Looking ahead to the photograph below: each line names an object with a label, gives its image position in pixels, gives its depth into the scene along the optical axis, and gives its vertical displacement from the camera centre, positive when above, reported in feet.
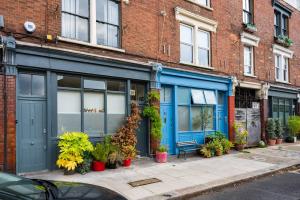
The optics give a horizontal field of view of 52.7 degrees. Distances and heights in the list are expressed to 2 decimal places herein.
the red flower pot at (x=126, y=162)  33.24 -5.80
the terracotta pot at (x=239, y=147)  48.49 -6.02
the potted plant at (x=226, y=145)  44.09 -5.19
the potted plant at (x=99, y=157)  30.68 -4.79
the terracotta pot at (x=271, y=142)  56.46 -6.11
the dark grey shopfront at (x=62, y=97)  28.58 +1.34
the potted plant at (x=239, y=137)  48.49 -4.48
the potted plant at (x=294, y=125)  60.79 -3.18
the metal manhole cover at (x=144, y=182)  26.02 -6.39
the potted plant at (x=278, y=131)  58.19 -4.20
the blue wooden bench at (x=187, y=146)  40.83 -5.14
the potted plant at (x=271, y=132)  56.39 -4.24
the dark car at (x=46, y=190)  10.71 -3.19
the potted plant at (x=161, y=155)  36.04 -5.40
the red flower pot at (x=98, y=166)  30.78 -5.71
